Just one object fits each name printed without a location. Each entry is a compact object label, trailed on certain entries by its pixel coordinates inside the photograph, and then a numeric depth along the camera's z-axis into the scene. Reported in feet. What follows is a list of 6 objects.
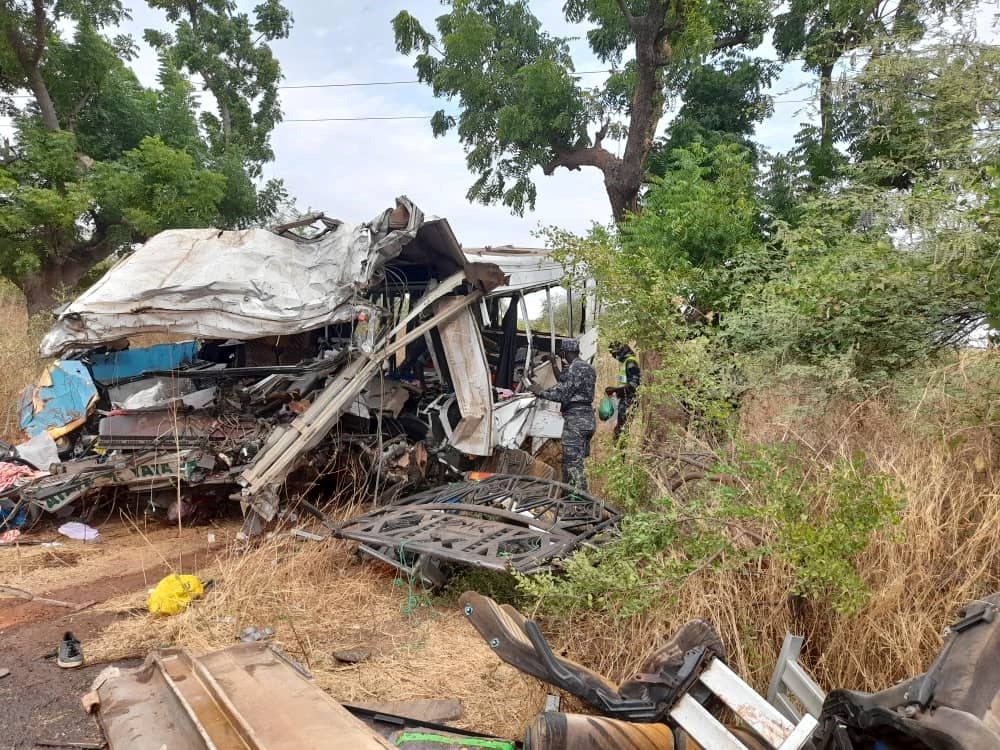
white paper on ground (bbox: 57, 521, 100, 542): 19.98
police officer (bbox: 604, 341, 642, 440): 27.61
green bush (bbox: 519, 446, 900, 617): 9.94
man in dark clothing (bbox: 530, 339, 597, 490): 24.16
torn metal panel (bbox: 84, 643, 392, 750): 6.67
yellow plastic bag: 14.71
